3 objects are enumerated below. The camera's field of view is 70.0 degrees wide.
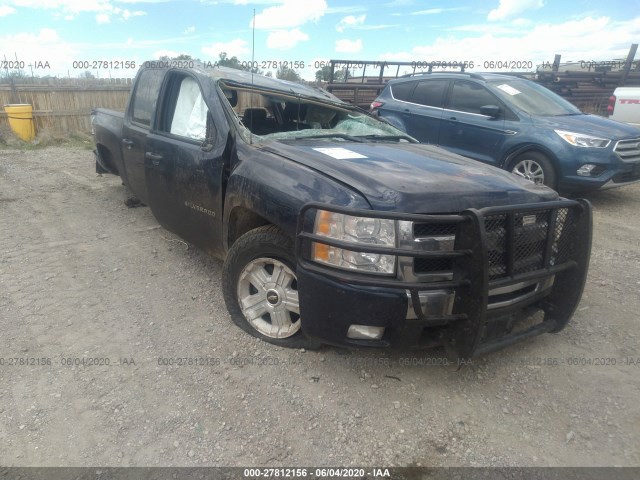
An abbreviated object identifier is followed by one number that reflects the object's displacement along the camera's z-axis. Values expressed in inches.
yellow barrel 451.2
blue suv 230.4
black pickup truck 89.4
